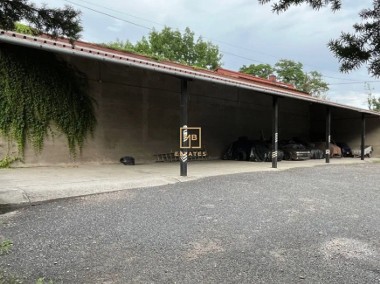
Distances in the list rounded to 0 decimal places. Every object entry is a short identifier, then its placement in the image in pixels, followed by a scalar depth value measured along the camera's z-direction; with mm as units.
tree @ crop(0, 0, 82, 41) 2639
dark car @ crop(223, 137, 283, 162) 18188
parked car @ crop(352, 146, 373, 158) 24217
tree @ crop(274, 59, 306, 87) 50594
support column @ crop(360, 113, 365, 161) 21766
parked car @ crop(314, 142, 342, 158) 23609
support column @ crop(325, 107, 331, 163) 18406
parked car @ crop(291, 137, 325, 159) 21284
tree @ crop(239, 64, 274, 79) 48728
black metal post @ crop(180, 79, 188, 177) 10812
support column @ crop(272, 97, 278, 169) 14633
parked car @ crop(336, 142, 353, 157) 24812
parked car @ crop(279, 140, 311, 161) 19781
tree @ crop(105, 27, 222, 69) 43375
